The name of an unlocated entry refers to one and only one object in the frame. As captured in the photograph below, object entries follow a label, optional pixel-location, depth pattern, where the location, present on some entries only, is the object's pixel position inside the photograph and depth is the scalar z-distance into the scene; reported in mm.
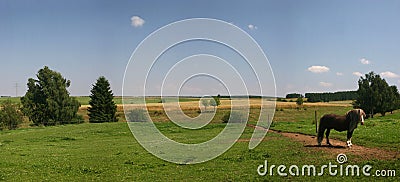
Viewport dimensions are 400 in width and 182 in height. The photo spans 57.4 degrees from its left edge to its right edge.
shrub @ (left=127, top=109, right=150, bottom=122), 44975
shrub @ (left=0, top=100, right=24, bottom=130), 63688
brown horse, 18312
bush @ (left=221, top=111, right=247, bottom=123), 35319
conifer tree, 75125
